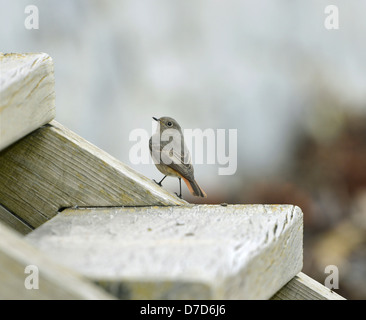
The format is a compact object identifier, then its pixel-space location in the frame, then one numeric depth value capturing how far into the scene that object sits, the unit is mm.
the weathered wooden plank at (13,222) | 3876
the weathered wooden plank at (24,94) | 3720
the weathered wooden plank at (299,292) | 3830
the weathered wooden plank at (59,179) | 3852
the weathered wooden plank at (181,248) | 3540
